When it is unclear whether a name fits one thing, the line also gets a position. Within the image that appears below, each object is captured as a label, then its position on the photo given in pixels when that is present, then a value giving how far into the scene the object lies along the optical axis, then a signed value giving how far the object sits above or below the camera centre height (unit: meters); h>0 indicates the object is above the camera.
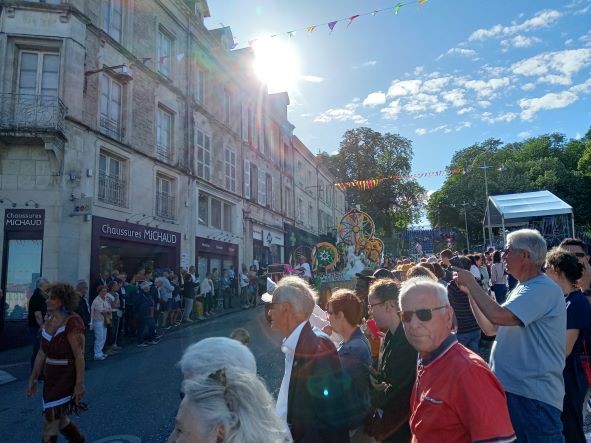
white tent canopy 12.77 +1.77
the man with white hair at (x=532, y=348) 2.38 -0.50
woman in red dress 3.88 -0.91
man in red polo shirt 1.63 -0.49
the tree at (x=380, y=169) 46.69 +10.66
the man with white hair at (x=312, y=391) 2.36 -0.72
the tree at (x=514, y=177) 39.50 +9.24
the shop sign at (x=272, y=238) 27.02 +1.89
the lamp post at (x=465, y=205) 48.50 +6.80
